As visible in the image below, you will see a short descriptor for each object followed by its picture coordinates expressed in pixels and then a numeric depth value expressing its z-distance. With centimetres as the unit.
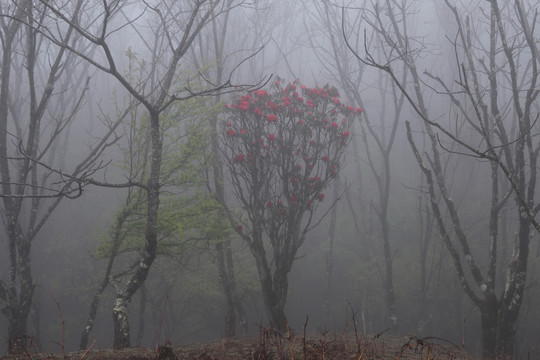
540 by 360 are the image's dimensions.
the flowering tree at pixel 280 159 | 582
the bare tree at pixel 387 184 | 931
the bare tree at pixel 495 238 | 499
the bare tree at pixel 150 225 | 468
